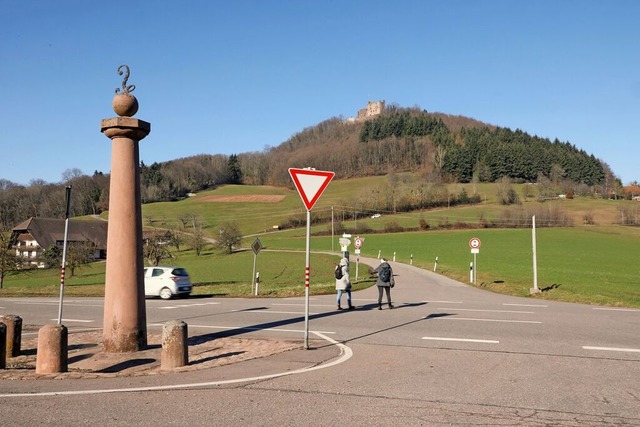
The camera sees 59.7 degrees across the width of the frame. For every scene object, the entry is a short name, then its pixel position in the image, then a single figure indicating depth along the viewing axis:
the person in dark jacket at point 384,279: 17.12
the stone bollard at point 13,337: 10.12
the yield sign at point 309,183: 10.10
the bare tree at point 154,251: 54.59
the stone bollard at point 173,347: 8.32
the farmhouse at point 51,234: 89.53
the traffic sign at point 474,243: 31.11
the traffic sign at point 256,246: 26.66
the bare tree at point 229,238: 77.50
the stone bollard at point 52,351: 8.02
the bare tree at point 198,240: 78.50
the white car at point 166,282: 26.23
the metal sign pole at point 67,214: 12.64
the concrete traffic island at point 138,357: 8.06
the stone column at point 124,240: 9.80
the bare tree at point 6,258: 41.32
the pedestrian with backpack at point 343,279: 17.27
